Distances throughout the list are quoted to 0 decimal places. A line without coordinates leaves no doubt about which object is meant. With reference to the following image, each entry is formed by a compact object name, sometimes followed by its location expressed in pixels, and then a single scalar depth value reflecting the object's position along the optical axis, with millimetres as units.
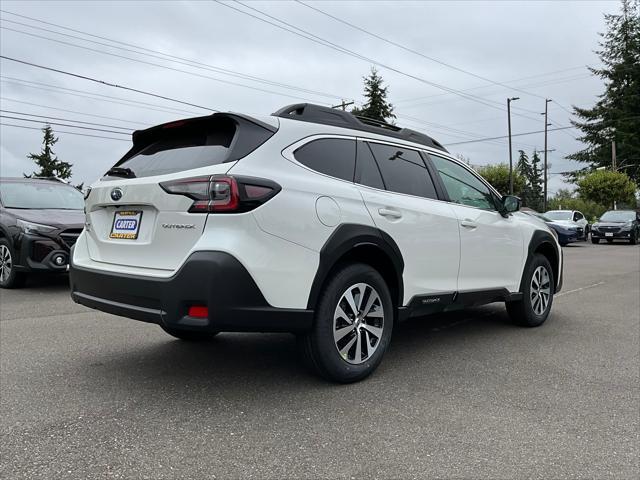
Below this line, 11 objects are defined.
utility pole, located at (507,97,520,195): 40294
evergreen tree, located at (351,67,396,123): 43562
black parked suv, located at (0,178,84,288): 7410
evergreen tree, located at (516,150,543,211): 99250
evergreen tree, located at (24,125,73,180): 58938
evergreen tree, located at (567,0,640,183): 53750
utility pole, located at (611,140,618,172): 45506
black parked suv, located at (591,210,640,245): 23703
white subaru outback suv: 3037
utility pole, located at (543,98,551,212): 46531
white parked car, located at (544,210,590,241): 23547
